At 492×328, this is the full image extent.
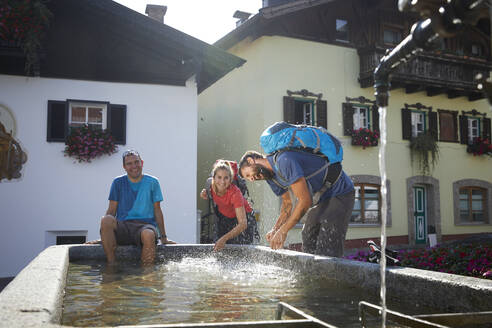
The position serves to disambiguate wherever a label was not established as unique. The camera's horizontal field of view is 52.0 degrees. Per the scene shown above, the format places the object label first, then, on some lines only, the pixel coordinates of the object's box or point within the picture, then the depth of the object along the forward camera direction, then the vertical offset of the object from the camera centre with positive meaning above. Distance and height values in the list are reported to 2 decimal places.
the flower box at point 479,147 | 16.30 +1.91
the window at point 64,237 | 9.06 -0.59
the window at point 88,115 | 9.51 +1.71
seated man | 4.96 +0.02
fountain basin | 1.60 -0.37
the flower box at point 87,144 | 9.11 +1.10
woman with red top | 4.89 -0.03
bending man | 3.62 +0.12
